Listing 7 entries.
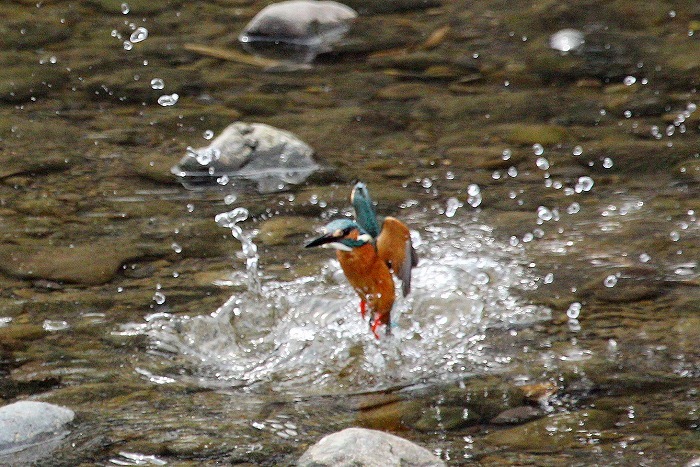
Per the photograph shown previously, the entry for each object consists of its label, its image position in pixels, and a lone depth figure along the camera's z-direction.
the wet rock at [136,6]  20.47
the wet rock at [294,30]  18.95
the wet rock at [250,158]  13.80
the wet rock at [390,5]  20.67
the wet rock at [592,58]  17.17
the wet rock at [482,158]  13.98
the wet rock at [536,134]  14.62
